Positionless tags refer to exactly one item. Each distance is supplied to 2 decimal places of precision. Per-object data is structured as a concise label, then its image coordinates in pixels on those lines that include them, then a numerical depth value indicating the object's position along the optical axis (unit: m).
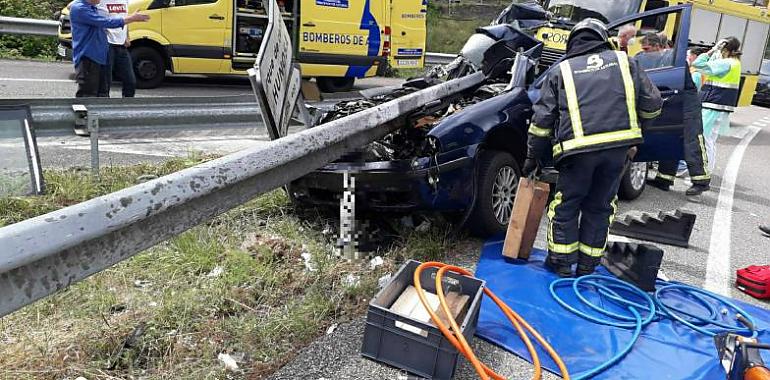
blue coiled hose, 3.27
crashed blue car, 3.93
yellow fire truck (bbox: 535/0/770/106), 6.85
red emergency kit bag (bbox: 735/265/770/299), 3.83
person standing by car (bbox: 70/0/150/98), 5.98
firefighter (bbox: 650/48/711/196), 4.99
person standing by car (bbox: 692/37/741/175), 7.24
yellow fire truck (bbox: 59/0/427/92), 9.73
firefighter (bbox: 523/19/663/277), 3.69
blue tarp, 2.88
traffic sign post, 2.99
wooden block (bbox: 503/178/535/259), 4.04
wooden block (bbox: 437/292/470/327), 2.82
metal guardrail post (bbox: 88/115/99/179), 4.48
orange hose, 2.49
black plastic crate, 2.54
